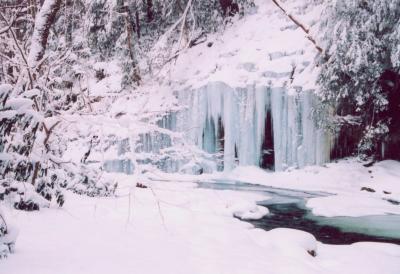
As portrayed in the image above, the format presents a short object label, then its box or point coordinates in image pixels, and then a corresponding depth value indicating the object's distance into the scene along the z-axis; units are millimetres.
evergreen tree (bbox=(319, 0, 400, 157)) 11180
